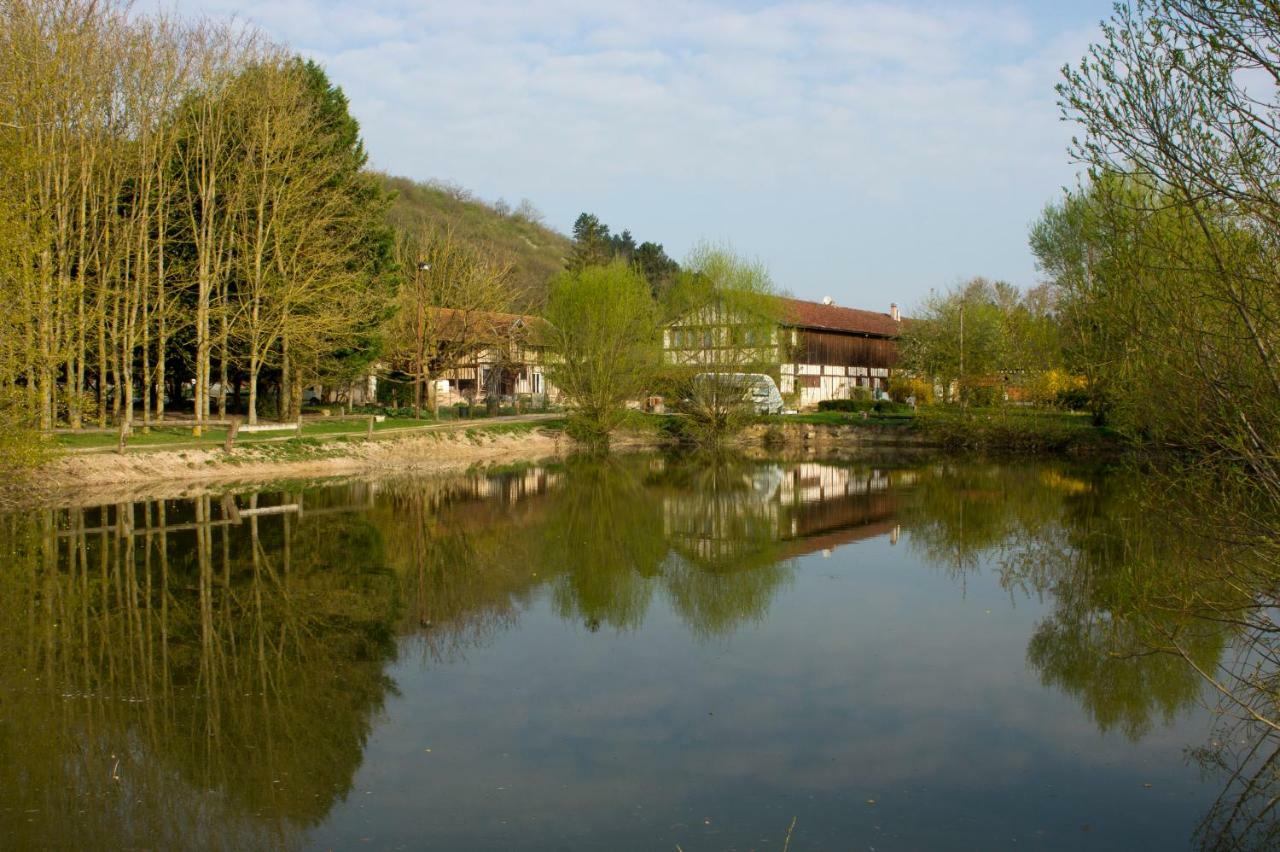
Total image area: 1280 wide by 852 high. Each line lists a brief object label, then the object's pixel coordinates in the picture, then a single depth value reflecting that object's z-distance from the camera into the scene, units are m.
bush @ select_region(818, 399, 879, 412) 48.88
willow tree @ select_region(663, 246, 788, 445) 39.03
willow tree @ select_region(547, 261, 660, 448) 37.31
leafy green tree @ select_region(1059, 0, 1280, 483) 6.49
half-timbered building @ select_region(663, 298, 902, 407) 39.38
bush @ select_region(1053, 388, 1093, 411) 37.88
